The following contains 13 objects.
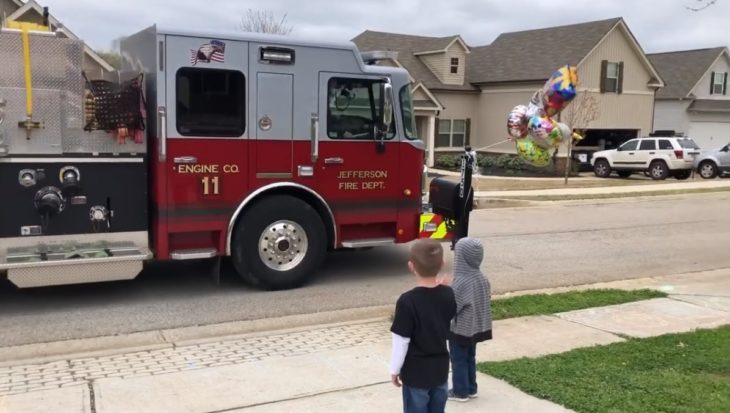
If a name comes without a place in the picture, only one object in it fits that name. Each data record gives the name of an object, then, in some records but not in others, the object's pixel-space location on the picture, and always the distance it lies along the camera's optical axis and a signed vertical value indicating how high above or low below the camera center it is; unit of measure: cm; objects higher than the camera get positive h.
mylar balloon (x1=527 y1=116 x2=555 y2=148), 1647 +12
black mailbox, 878 -86
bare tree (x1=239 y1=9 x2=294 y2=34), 4196 +602
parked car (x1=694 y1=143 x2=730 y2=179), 2883 -94
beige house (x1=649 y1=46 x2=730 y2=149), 4184 +242
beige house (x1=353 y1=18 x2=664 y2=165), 3325 +273
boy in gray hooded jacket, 442 -115
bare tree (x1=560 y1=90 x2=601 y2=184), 3091 +107
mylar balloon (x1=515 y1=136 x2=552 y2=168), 1689 -42
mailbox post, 877 -75
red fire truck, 661 -33
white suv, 2784 -77
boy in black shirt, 331 -95
